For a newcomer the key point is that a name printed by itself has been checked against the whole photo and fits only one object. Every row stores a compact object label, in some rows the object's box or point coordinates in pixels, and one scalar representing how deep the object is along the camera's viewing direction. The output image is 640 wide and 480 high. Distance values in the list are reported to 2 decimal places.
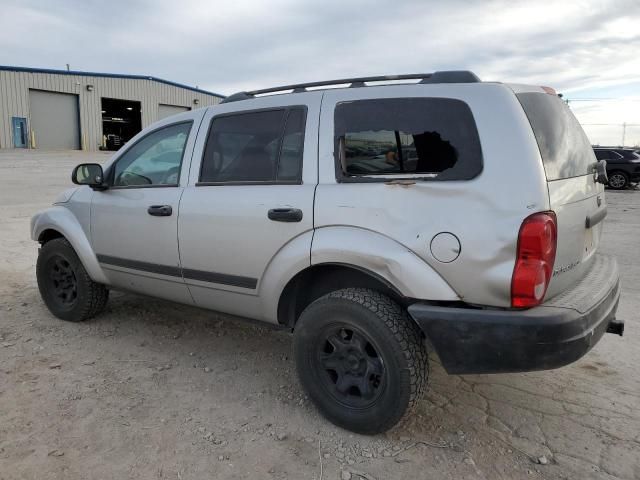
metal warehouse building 27.94
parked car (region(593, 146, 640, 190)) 20.17
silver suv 2.38
